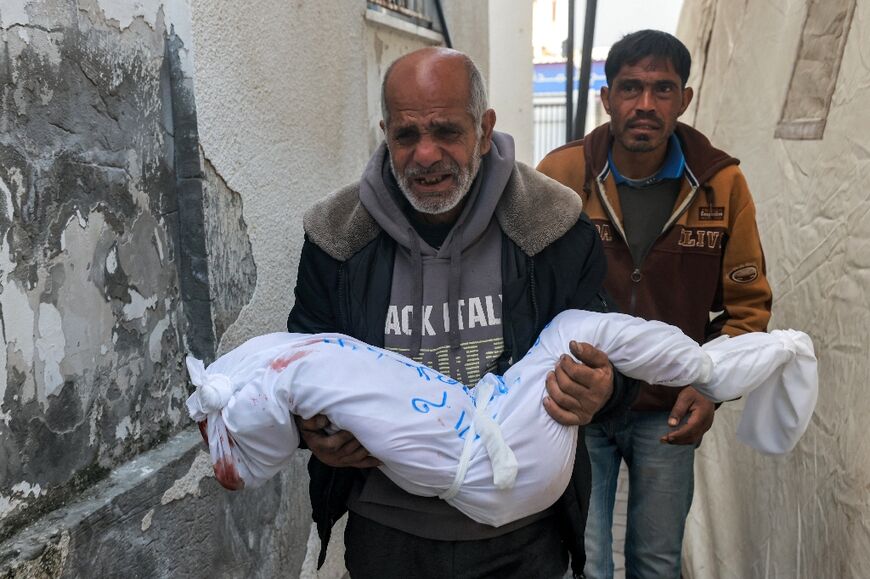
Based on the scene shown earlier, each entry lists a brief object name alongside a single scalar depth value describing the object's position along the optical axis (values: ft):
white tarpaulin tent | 6.78
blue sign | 71.56
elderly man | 5.54
